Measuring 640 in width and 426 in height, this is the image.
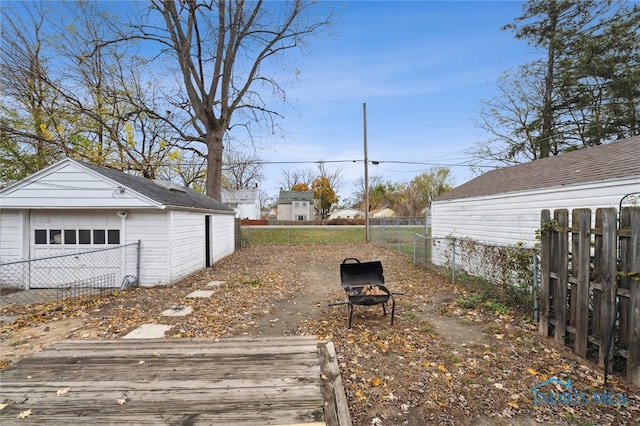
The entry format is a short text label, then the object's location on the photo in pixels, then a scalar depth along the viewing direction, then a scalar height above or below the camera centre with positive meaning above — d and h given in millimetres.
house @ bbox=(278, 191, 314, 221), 53125 +1155
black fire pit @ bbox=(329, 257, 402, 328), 5328 -1286
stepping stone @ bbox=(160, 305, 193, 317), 5645 -2019
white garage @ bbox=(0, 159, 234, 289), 7863 -431
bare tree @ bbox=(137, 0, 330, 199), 14773 +8465
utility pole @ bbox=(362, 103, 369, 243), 18984 +3422
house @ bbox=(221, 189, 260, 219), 47531 +1808
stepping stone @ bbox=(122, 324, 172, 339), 4574 -1994
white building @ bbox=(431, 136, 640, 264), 5543 +472
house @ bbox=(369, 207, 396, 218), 60881 -121
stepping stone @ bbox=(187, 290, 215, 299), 7059 -2084
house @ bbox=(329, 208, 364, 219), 60819 -347
